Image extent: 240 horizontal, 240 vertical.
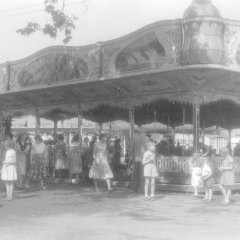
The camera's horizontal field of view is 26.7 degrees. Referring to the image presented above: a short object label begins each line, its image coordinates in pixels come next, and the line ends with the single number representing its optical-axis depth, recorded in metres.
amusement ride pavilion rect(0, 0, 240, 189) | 13.91
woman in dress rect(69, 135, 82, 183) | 17.64
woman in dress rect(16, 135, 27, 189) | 15.07
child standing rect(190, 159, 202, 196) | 13.73
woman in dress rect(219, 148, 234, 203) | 12.66
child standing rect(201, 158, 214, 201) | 12.95
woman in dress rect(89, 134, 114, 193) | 14.58
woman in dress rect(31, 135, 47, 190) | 15.28
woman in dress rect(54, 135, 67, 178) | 18.08
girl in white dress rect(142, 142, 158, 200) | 13.23
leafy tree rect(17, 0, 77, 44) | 11.39
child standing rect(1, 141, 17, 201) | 12.83
